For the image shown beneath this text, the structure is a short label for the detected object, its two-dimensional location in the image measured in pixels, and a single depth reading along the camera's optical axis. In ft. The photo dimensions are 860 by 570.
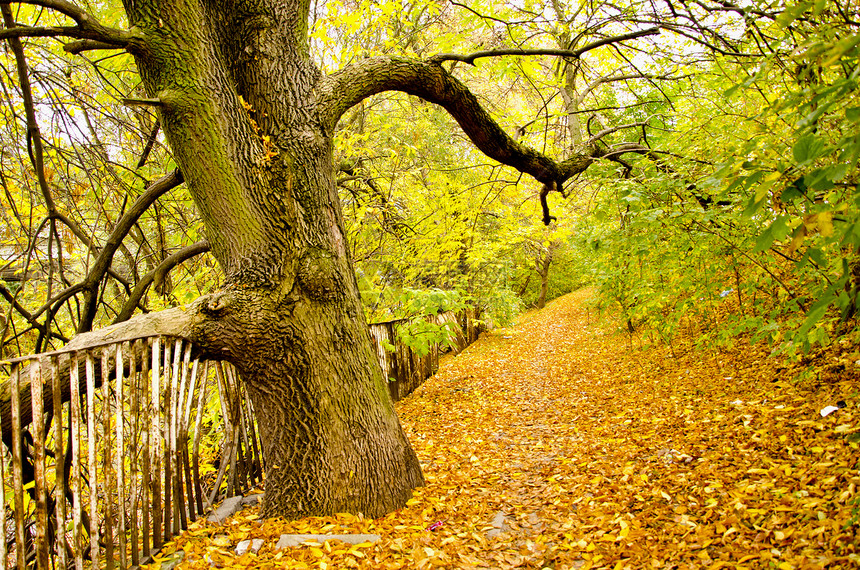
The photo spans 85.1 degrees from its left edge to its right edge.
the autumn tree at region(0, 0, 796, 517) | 8.95
